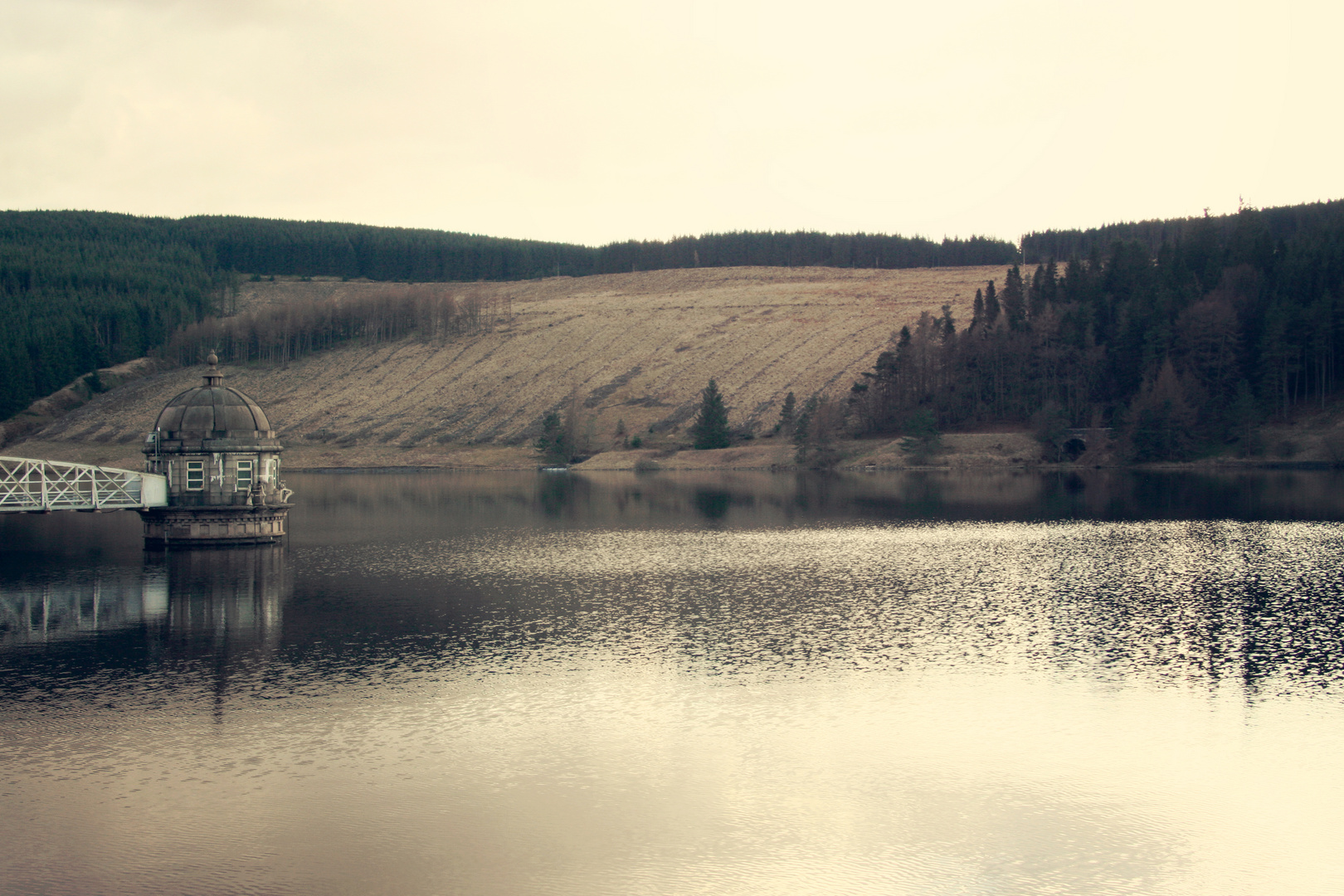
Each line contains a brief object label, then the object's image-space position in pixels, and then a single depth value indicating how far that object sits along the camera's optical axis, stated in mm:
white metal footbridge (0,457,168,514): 65500
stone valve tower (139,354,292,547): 67375
